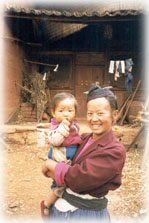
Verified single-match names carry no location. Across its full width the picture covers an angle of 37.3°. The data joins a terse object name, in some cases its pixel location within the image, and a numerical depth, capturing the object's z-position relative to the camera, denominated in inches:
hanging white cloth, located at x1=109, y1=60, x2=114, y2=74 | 257.3
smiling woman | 48.7
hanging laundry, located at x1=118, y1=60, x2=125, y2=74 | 250.7
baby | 60.1
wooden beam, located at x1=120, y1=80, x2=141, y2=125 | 274.1
